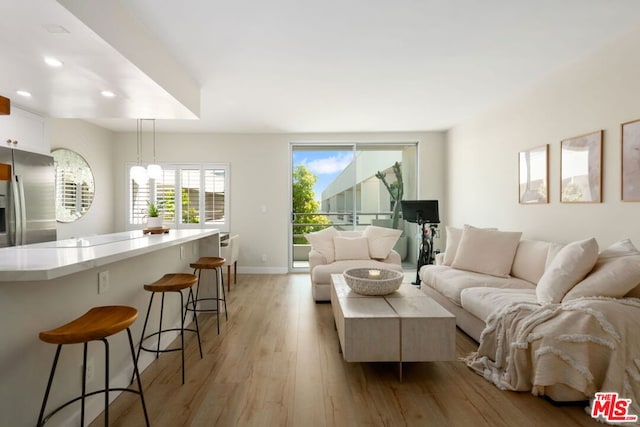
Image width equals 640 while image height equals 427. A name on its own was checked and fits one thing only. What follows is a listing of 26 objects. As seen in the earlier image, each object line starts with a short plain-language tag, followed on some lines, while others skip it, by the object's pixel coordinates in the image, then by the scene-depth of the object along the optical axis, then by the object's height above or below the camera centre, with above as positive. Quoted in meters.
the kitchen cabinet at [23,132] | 3.48 +0.88
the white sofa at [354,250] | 4.44 -0.54
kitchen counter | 1.40 -0.51
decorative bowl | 2.73 -0.61
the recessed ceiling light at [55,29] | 1.93 +1.08
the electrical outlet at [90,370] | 1.85 -0.90
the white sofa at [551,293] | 1.93 -0.65
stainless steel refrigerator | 3.33 +0.11
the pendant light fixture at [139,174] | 3.63 +0.40
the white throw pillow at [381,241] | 4.66 -0.42
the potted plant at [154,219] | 3.17 -0.08
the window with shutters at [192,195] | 6.06 +0.29
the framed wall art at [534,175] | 3.48 +0.40
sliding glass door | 6.14 +0.47
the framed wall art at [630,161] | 2.47 +0.39
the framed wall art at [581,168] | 2.82 +0.39
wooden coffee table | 2.21 -0.85
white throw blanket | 1.86 -0.81
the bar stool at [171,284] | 2.26 -0.51
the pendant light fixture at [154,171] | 3.71 +0.45
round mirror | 4.68 +0.39
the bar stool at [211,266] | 3.16 -0.53
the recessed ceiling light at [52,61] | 2.35 +1.08
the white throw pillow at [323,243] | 4.60 -0.45
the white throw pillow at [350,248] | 4.61 -0.52
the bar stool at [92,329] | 1.34 -0.51
